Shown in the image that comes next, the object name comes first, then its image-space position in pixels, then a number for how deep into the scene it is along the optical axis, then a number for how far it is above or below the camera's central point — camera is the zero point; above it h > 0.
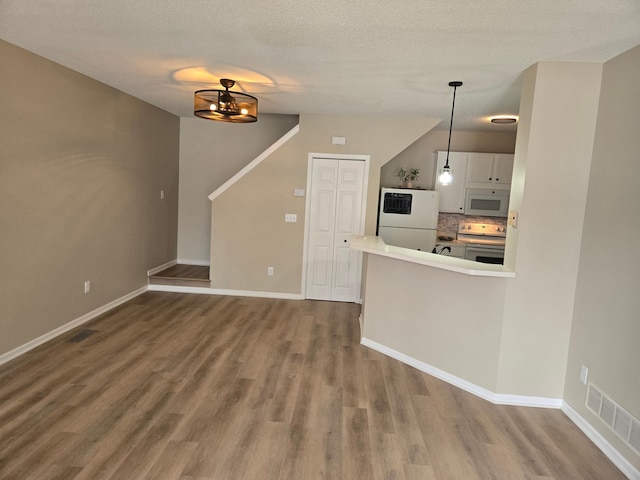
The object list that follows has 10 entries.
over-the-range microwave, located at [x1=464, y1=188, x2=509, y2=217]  5.94 +0.10
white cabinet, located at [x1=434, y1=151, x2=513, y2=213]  5.88 +0.51
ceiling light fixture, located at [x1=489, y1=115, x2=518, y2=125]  4.96 +1.11
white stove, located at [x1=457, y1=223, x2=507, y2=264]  5.98 -0.47
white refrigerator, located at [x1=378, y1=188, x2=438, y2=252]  5.71 -0.18
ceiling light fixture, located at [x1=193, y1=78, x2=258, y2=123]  3.51 +0.75
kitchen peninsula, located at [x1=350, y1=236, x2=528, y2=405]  3.22 -0.94
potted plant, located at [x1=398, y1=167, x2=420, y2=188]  6.05 +0.43
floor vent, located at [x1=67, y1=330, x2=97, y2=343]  3.94 -1.47
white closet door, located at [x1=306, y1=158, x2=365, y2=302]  5.63 -0.38
